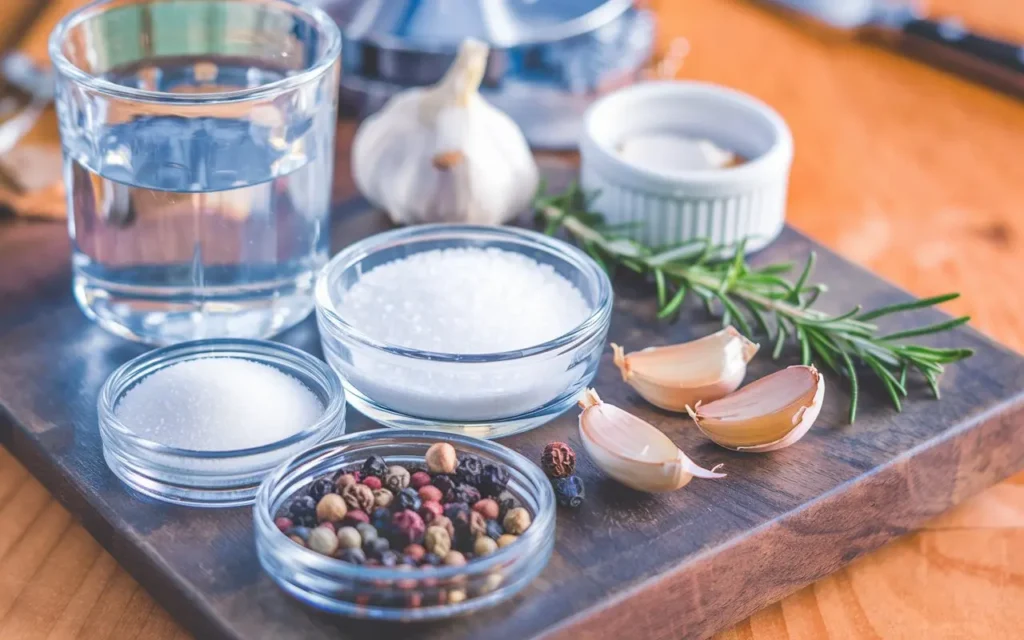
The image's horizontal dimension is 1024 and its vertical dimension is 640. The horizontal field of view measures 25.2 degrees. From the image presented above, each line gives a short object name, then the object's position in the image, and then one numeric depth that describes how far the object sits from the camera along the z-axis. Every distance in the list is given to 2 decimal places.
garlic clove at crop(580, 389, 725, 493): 0.59
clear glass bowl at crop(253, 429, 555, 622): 0.54
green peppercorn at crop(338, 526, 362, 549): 0.56
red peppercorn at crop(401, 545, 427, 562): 0.55
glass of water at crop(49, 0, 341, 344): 0.63
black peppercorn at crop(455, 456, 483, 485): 0.58
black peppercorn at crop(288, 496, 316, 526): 0.57
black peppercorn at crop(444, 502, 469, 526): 0.56
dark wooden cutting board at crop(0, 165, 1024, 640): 0.56
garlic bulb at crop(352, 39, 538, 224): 0.70
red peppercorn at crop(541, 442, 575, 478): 0.59
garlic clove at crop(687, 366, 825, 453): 0.61
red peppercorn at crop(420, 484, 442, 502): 0.57
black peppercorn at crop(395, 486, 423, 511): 0.57
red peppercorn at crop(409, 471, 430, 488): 0.58
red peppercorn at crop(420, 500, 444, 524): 0.56
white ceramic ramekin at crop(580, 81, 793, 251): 0.70
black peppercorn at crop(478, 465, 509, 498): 0.58
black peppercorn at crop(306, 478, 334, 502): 0.57
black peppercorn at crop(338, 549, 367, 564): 0.55
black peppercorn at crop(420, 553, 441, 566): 0.55
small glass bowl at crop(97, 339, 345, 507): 0.58
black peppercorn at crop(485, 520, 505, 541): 0.56
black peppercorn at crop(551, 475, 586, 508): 0.59
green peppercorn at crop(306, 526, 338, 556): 0.56
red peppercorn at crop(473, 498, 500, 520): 0.57
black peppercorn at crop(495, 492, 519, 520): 0.57
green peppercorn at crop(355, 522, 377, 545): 0.56
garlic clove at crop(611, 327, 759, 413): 0.62
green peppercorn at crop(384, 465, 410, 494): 0.58
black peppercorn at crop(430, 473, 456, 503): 0.58
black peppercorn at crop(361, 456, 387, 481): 0.58
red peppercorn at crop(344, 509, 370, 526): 0.57
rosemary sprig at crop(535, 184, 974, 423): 0.64
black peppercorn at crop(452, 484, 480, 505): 0.57
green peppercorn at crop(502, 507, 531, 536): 0.57
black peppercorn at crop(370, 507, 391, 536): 0.56
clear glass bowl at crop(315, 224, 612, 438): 0.60
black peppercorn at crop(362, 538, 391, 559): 0.56
